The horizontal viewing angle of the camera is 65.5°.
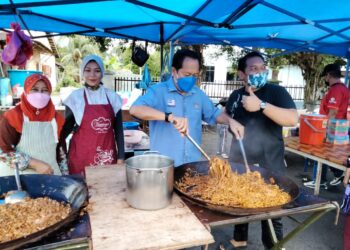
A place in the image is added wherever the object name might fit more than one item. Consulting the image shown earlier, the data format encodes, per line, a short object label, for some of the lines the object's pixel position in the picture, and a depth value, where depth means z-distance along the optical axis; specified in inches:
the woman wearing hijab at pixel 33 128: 84.4
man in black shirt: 82.7
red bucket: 155.9
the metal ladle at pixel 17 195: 55.2
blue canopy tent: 109.7
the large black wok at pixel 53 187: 57.3
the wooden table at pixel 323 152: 130.4
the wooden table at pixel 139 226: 43.9
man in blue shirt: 85.2
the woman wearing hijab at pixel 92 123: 98.0
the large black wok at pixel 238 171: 51.5
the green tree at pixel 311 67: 533.2
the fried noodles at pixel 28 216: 43.8
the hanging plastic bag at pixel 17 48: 109.2
